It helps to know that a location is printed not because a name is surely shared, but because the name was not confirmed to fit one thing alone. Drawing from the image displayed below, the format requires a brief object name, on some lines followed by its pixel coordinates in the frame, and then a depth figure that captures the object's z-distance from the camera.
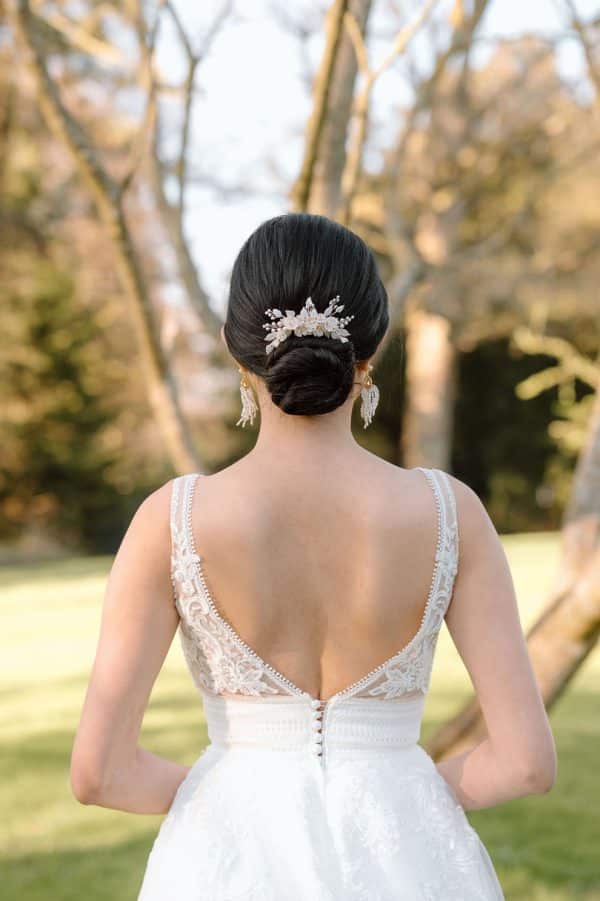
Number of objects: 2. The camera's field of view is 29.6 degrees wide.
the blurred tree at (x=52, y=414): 18.14
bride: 1.54
